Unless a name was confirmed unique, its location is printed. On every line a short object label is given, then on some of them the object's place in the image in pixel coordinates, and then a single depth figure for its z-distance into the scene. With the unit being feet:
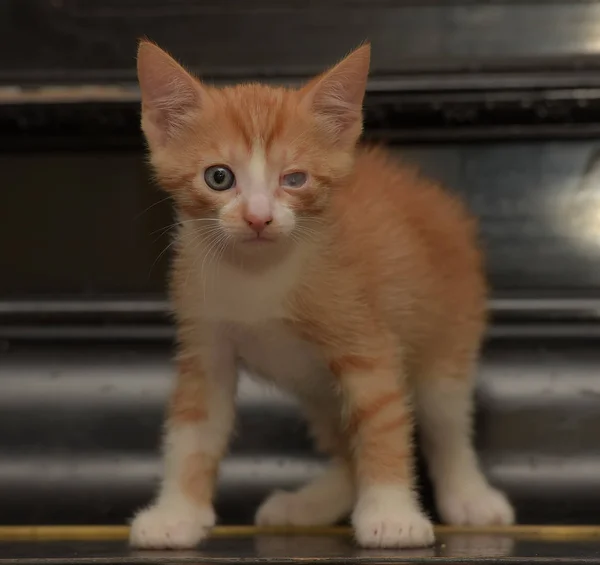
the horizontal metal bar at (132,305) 3.31
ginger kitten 2.94
